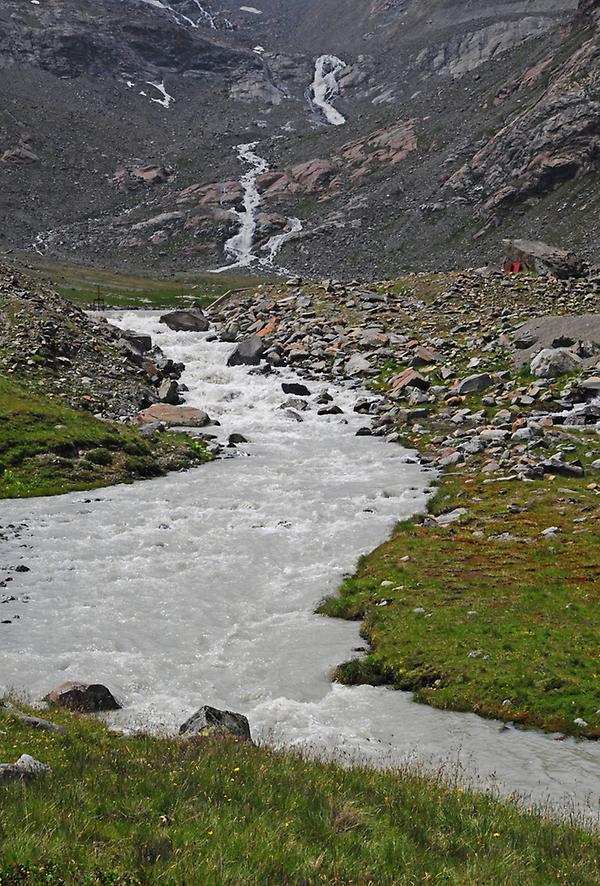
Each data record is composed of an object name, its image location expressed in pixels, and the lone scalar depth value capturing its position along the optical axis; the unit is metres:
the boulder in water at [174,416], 41.84
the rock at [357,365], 52.97
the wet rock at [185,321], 73.62
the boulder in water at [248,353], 58.19
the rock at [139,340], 59.50
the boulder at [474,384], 43.62
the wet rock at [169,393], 46.62
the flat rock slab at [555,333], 46.41
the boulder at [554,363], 43.16
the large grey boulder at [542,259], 71.31
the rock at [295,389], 49.44
